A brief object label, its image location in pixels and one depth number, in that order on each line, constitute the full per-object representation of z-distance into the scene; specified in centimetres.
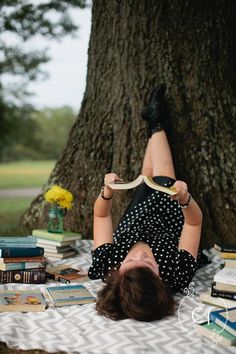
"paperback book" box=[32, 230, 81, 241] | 351
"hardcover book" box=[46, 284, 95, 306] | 252
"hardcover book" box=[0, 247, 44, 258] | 284
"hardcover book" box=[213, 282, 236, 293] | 239
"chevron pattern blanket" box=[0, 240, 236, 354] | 198
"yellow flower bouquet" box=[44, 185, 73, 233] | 358
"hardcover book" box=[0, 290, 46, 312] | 239
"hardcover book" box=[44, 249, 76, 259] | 352
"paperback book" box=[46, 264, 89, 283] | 295
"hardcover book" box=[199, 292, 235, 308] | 238
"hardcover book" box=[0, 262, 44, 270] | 284
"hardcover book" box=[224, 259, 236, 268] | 271
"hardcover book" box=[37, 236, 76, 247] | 350
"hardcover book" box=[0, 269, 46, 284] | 285
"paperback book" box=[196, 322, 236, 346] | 198
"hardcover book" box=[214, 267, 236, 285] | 239
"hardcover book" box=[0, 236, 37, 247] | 290
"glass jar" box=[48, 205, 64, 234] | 362
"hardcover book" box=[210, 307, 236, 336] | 201
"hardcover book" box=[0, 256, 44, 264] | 284
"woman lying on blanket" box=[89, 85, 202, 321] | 223
